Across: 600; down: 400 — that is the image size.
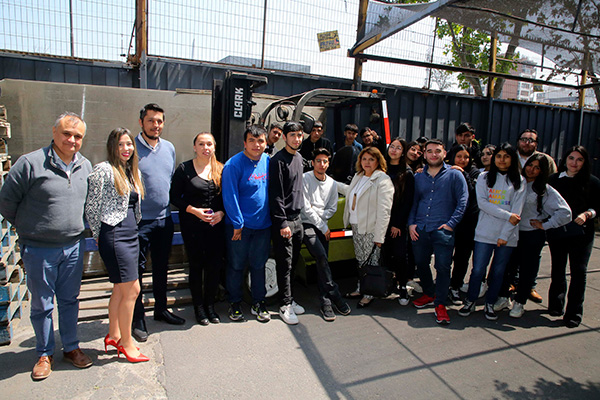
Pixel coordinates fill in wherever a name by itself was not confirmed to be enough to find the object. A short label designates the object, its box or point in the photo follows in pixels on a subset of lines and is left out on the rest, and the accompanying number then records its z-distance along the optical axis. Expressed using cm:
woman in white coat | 455
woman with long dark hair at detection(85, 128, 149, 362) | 320
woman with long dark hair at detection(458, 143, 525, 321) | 436
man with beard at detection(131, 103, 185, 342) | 363
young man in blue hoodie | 397
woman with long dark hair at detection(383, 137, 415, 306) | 472
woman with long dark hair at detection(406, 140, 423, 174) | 500
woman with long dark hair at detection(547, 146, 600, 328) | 439
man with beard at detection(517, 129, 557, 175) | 519
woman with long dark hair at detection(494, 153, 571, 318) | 437
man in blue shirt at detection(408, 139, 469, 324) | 442
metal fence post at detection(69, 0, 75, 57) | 700
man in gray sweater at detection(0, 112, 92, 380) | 295
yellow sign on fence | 879
